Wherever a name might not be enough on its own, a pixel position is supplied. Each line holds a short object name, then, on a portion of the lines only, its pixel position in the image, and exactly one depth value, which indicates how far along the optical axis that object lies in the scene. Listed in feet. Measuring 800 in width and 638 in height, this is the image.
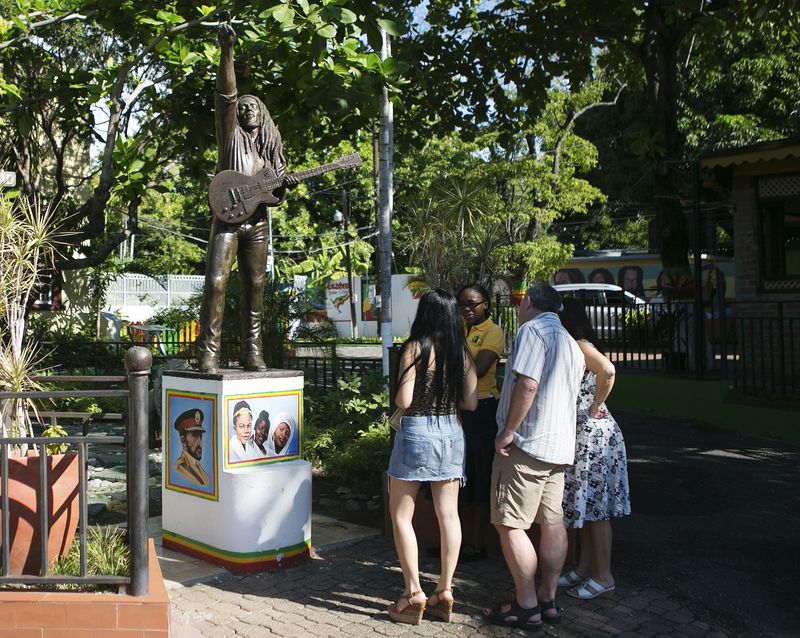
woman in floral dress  16.28
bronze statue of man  18.89
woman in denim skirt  15.07
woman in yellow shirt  18.08
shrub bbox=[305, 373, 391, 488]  25.53
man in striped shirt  14.85
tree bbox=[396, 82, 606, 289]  92.89
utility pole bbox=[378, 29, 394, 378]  45.39
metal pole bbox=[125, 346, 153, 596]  12.84
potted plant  13.53
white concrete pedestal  17.89
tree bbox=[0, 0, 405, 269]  27.20
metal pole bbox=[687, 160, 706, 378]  41.21
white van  97.58
